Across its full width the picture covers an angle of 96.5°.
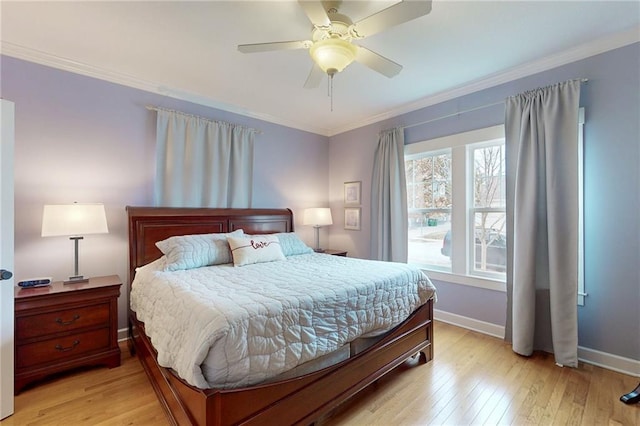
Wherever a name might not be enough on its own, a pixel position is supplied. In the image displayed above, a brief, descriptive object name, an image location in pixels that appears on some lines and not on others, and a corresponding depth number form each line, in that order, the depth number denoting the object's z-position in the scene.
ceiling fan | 1.59
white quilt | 1.30
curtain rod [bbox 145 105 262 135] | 2.95
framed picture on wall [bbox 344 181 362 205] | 4.29
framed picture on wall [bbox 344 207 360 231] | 4.30
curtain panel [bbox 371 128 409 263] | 3.64
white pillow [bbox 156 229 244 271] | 2.45
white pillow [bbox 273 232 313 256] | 3.24
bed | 1.32
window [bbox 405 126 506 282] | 3.02
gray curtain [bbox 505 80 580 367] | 2.34
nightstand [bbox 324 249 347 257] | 4.01
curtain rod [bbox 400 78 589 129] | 2.91
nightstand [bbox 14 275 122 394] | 2.01
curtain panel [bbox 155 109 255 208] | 3.04
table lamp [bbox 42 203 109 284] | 2.18
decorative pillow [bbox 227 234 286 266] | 2.64
